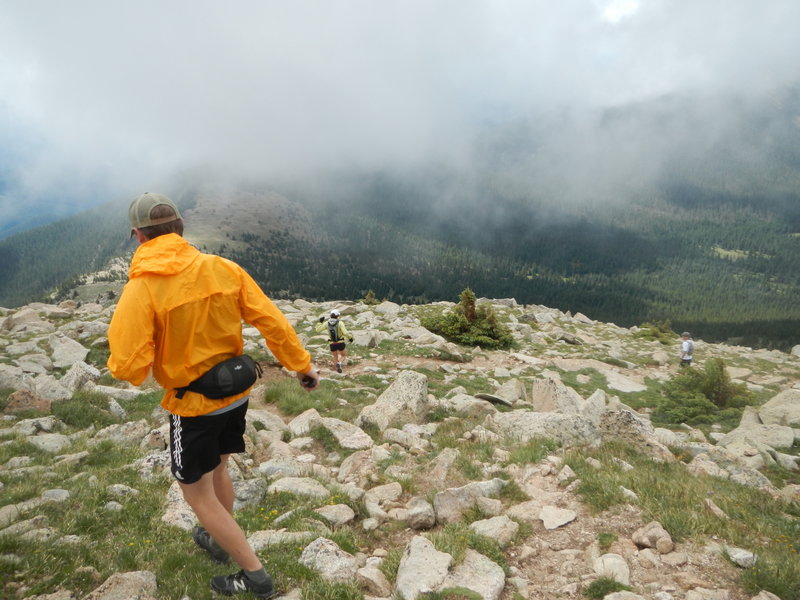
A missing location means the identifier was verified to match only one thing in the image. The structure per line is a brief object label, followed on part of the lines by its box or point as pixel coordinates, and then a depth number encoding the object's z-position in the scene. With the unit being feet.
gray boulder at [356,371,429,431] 31.89
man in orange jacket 10.23
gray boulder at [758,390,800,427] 45.57
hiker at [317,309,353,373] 51.83
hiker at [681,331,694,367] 77.00
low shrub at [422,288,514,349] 81.46
